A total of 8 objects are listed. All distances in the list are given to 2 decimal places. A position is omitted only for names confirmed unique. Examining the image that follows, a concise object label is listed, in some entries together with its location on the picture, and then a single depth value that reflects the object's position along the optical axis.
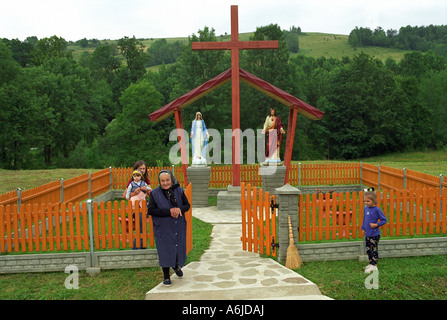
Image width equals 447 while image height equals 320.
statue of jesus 14.40
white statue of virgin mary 14.63
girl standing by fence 6.95
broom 7.14
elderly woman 6.29
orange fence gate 7.67
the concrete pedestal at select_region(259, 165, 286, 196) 13.73
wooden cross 13.47
